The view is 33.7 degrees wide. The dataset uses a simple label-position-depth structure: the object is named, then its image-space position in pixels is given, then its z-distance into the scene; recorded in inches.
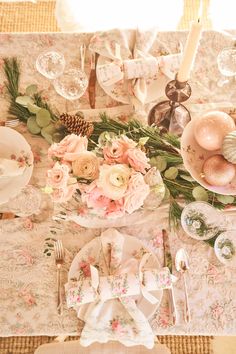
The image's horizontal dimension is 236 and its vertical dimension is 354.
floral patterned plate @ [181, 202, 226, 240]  44.5
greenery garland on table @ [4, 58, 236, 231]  44.6
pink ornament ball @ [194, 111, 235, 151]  36.5
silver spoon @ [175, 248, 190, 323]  44.1
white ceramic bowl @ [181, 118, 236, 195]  38.2
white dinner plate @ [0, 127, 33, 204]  45.0
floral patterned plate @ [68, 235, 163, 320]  42.4
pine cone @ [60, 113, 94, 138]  44.2
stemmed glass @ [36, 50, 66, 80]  48.8
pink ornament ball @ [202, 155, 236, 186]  36.9
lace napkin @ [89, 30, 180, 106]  47.9
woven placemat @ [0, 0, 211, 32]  90.3
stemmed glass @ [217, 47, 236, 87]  49.4
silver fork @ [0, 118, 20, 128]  47.4
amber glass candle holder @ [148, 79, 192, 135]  44.3
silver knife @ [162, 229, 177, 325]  42.6
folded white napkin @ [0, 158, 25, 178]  43.8
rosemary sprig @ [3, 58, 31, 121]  47.4
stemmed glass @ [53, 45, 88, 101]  48.2
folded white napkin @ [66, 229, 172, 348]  41.1
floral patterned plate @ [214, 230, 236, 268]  44.4
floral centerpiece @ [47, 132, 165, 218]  32.5
